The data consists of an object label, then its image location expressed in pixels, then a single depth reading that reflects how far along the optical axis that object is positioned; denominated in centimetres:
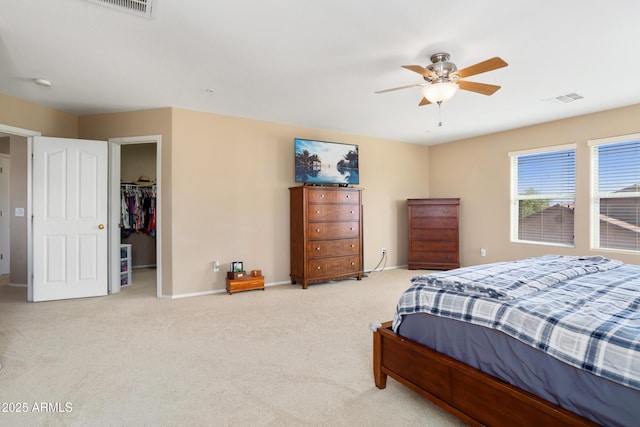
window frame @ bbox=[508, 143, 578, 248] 517
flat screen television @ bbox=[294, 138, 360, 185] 483
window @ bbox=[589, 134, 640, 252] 398
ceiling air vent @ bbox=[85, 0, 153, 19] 201
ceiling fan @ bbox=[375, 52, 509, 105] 256
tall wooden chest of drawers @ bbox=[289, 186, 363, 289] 456
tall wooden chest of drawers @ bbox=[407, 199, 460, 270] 568
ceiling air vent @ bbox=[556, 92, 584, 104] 360
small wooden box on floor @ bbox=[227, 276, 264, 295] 423
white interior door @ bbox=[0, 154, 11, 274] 538
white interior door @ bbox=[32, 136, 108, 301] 392
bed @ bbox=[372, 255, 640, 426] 117
